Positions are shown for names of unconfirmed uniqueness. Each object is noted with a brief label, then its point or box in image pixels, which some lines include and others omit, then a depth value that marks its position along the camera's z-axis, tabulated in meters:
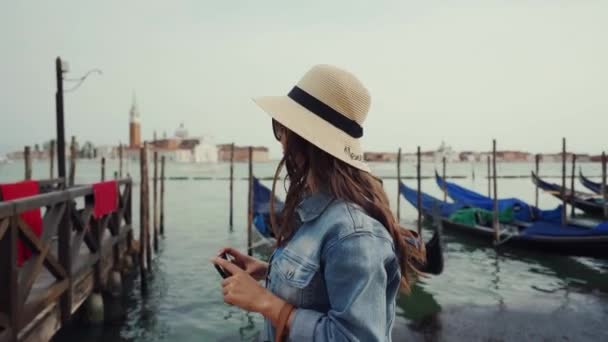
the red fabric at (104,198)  5.08
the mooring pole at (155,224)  10.32
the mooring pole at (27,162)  10.26
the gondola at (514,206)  12.24
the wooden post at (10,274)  2.72
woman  0.83
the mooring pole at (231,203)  15.44
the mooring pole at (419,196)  11.12
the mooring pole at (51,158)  13.19
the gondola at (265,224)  6.48
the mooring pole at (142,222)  7.34
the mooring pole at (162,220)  13.45
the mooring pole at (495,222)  10.71
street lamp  8.05
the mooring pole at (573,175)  14.75
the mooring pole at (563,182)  11.55
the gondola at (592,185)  20.89
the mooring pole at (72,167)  10.34
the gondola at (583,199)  17.22
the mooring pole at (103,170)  14.48
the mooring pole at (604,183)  14.24
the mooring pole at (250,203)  10.09
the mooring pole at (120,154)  15.50
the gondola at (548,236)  8.89
